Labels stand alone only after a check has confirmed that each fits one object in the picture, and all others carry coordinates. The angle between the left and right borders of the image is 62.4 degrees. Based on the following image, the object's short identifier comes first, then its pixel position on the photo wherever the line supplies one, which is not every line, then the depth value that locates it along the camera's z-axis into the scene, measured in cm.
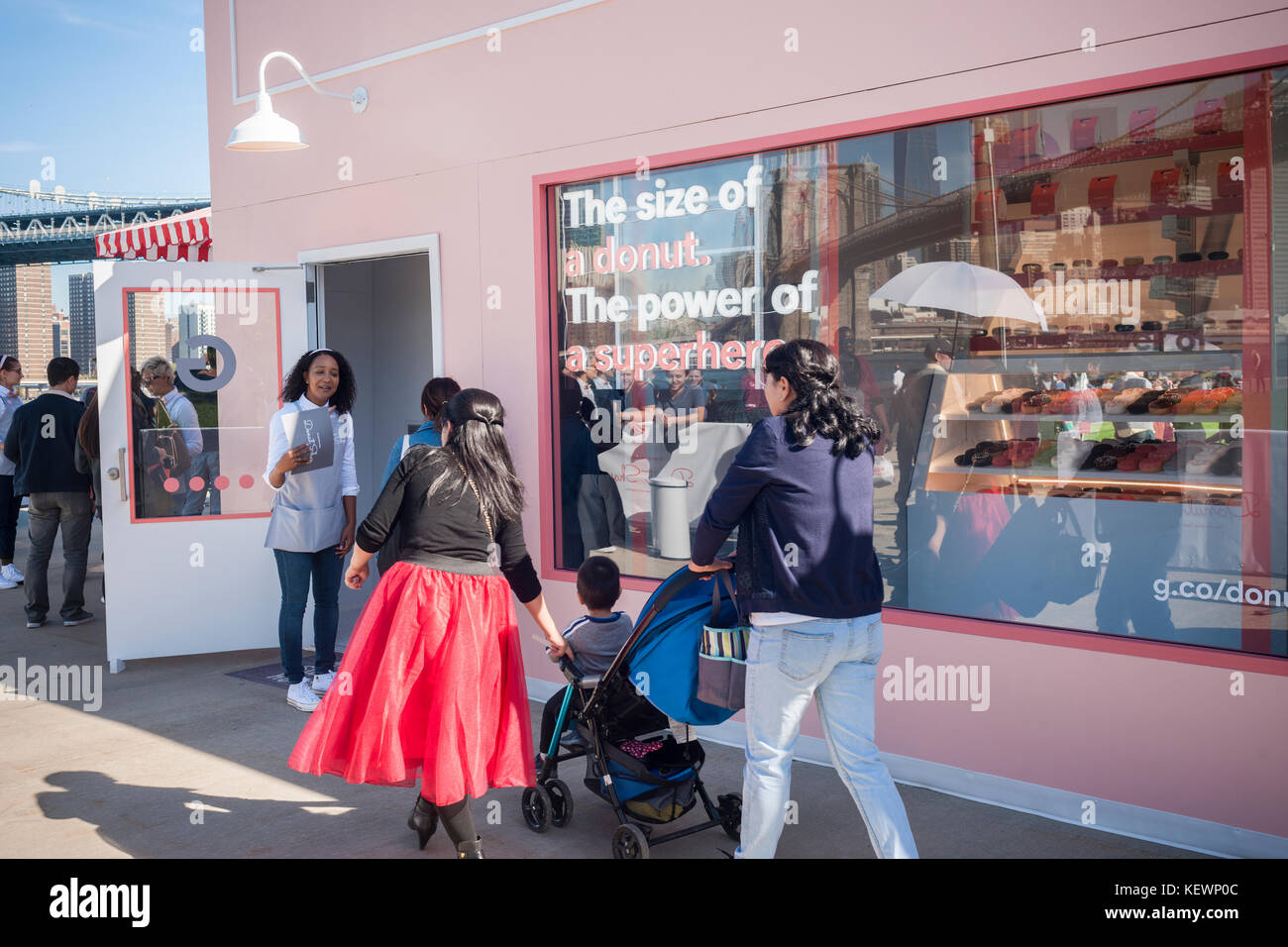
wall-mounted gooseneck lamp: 615
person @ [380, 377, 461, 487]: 589
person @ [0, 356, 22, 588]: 1007
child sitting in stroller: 427
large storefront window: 423
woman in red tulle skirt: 378
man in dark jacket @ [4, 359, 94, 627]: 850
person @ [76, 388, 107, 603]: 793
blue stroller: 382
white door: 705
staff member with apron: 611
